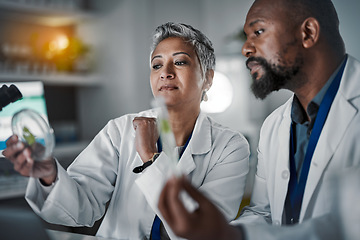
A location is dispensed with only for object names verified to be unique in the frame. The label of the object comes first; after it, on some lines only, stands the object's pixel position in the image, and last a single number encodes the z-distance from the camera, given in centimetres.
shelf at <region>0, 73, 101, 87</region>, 239
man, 85
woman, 105
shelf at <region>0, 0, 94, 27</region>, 250
